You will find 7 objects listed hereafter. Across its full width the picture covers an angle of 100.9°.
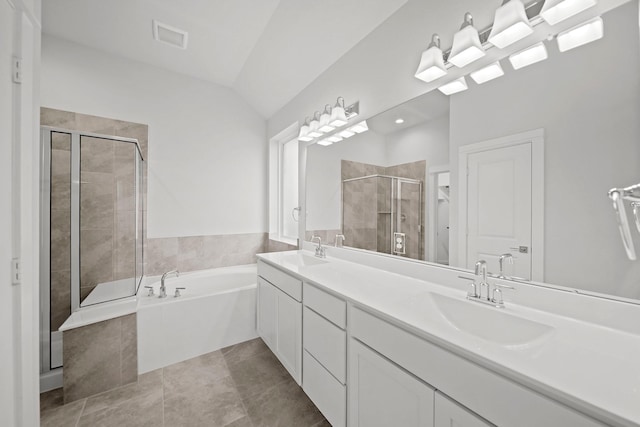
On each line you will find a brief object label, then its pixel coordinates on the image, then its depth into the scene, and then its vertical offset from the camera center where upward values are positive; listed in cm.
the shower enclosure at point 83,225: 208 -12
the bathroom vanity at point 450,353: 62 -42
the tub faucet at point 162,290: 237 -72
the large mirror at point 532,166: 88 +20
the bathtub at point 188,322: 211 -97
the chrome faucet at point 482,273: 110 -26
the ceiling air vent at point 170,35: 228 +160
